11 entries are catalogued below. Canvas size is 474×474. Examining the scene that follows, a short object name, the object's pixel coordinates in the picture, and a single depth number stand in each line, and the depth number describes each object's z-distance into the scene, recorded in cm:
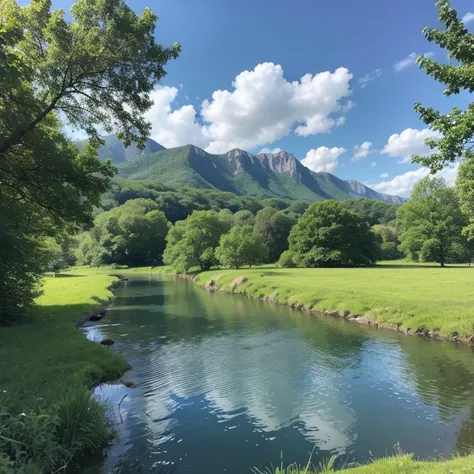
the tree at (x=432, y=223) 7738
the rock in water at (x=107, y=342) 2431
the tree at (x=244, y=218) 14525
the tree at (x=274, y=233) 11512
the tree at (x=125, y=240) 13400
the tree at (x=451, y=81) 1212
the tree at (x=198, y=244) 8875
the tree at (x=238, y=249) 8141
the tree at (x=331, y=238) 8075
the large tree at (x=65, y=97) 1778
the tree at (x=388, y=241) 11656
